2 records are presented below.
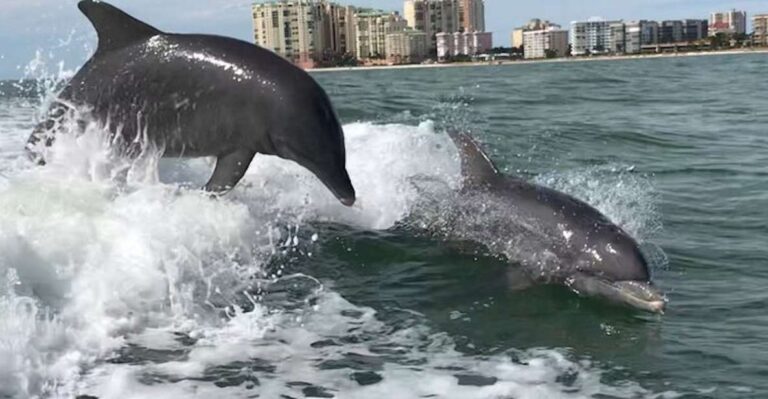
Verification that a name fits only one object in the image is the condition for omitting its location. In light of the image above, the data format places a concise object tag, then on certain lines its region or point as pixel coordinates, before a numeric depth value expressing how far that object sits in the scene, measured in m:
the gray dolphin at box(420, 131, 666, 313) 6.41
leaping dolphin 6.93
